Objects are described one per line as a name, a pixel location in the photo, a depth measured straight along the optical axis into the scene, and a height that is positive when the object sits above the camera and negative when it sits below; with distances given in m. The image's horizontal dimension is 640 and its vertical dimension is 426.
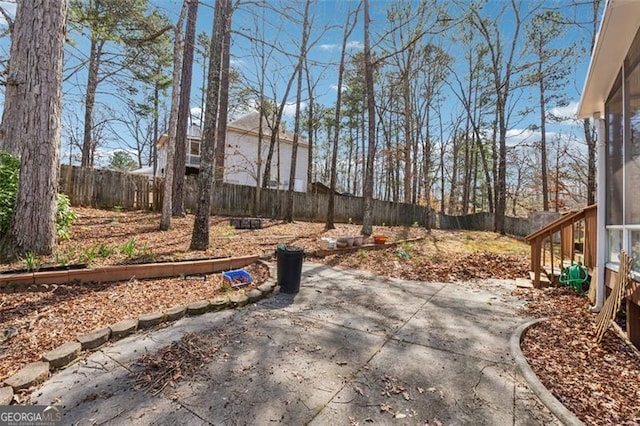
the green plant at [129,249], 4.49 -0.50
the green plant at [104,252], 4.32 -0.54
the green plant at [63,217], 4.78 -0.06
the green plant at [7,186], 4.04 +0.38
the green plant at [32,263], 3.35 -0.61
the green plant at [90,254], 3.95 -0.55
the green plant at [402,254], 6.50 -0.59
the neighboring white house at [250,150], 19.05 +4.89
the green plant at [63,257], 3.73 -0.58
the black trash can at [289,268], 3.84 -0.59
